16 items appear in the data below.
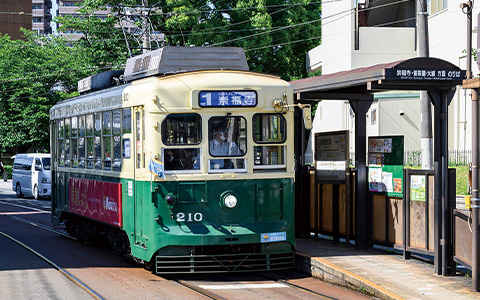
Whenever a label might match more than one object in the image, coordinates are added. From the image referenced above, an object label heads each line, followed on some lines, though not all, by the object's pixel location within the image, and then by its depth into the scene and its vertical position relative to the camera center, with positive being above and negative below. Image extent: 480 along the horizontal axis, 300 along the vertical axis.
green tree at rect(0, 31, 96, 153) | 57.44 +3.99
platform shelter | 10.77 +0.83
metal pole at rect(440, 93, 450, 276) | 10.77 -0.73
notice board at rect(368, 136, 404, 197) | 12.59 -0.33
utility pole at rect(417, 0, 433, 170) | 18.42 +0.84
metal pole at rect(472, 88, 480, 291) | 9.62 -0.72
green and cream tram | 11.40 -0.35
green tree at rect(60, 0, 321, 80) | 41.06 +6.28
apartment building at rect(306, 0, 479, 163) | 28.70 +3.85
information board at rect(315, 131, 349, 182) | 13.91 -0.20
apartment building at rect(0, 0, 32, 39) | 103.69 +16.90
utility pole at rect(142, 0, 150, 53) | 31.29 +4.47
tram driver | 11.62 -0.03
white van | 32.81 -1.18
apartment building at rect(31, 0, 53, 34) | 137.50 +22.69
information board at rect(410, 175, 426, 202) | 11.60 -0.64
